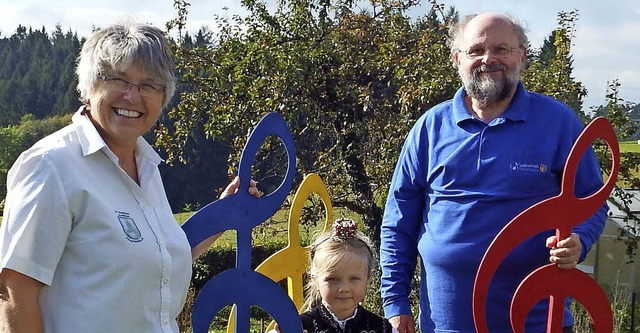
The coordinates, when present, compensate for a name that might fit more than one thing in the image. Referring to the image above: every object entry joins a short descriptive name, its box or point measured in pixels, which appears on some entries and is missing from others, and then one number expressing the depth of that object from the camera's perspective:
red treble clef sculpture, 2.32
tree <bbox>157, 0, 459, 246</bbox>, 5.70
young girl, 2.78
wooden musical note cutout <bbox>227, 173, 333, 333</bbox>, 3.03
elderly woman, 1.76
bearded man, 2.48
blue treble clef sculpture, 2.62
